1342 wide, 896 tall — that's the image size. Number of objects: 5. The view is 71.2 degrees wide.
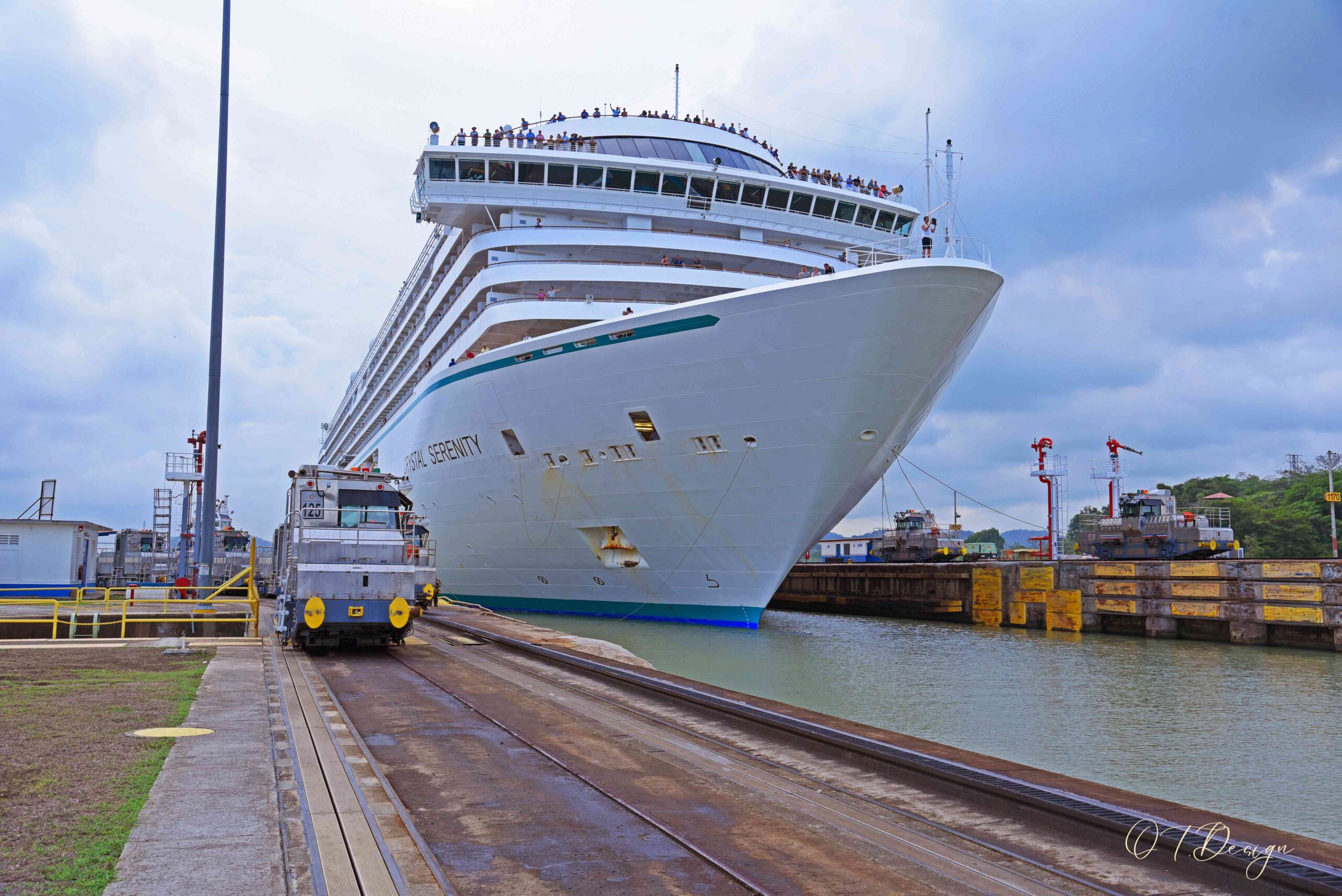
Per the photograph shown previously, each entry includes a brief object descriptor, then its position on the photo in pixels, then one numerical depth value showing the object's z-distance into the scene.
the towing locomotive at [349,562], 13.63
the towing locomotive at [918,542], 47.78
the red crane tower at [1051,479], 55.41
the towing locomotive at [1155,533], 32.16
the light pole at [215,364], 18.64
